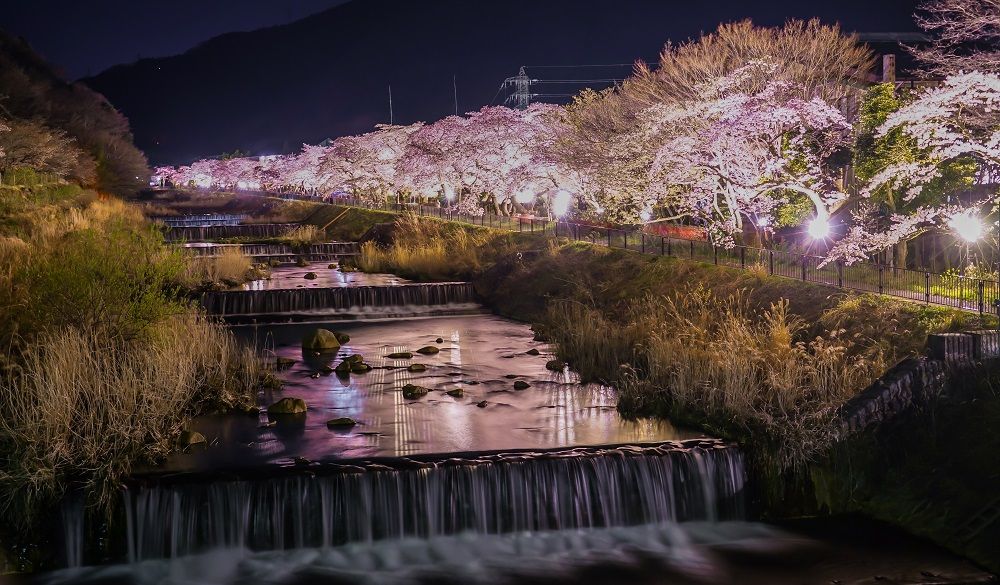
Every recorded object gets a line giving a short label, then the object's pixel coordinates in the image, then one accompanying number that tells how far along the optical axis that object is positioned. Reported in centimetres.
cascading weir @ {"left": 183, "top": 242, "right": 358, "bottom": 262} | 5659
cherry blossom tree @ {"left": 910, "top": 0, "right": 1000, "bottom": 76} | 2241
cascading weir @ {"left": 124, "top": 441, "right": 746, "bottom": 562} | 1571
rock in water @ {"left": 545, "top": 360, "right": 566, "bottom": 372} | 2625
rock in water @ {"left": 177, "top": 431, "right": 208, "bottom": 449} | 1826
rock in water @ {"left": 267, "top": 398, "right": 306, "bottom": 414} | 2142
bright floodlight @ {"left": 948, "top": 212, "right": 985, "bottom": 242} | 2469
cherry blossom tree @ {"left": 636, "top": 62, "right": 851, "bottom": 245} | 3072
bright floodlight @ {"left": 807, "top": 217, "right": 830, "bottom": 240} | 3014
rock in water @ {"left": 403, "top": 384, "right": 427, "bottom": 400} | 2322
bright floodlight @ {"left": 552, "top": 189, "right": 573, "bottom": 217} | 5353
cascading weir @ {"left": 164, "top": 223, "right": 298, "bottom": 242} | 7031
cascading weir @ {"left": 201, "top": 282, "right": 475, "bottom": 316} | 3769
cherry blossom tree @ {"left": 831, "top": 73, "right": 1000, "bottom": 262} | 2062
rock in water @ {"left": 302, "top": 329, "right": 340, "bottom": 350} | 3005
